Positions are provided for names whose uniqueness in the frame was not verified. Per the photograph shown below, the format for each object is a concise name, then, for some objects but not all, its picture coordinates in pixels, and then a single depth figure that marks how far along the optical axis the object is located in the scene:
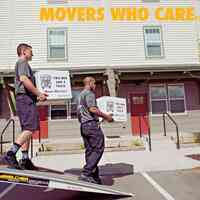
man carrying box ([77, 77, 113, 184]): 3.96
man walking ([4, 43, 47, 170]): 3.31
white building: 12.22
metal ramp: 2.86
